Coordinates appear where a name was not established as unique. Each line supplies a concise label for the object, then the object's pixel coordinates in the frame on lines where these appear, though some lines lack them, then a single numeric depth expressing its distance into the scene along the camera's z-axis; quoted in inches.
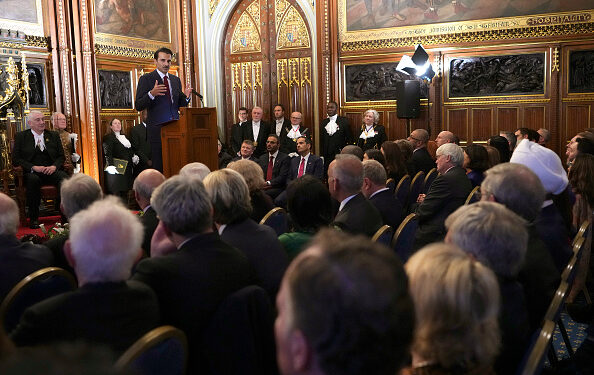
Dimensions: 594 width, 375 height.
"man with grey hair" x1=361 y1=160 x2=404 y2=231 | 166.2
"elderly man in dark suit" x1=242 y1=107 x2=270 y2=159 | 419.5
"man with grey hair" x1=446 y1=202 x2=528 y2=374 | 78.6
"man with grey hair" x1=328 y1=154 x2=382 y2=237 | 137.2
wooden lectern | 229.0
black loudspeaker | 384.2
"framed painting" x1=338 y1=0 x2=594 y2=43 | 365.7
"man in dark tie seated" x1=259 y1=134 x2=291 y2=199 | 291.7
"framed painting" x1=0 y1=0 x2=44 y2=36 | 337.1
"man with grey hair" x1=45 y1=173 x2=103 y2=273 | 126.6
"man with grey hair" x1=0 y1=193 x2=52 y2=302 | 97.5
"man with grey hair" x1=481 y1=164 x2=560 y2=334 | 99.1
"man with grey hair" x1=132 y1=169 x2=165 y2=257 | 144.0
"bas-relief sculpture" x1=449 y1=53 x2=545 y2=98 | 376.8
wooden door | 448.5
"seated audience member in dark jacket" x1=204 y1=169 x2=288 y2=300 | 107.0
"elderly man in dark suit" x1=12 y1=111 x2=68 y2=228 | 294.2
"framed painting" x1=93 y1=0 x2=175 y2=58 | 391.9
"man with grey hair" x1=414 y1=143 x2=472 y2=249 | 176.4
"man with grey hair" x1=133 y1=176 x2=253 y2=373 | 83.8
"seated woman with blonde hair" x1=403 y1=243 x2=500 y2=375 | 56.1
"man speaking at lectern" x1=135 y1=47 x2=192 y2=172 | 231.1
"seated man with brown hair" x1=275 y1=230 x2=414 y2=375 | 39.7
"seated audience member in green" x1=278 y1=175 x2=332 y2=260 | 117.6
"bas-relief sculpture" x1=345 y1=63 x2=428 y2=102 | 410.9
